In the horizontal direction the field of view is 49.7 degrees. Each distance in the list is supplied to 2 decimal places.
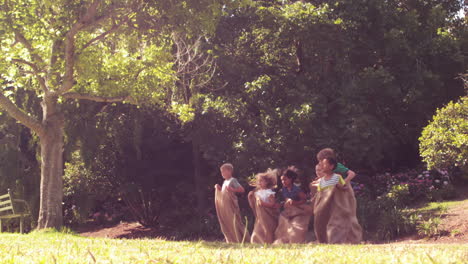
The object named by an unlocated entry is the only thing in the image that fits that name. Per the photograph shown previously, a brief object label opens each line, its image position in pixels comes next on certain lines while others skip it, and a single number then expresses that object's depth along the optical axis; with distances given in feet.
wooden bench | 52.75
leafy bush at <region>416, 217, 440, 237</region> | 38.34
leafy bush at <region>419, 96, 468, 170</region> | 41.34
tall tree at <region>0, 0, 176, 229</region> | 32.04
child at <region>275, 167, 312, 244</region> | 28.43
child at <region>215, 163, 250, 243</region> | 30.94
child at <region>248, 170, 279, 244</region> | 29.73
